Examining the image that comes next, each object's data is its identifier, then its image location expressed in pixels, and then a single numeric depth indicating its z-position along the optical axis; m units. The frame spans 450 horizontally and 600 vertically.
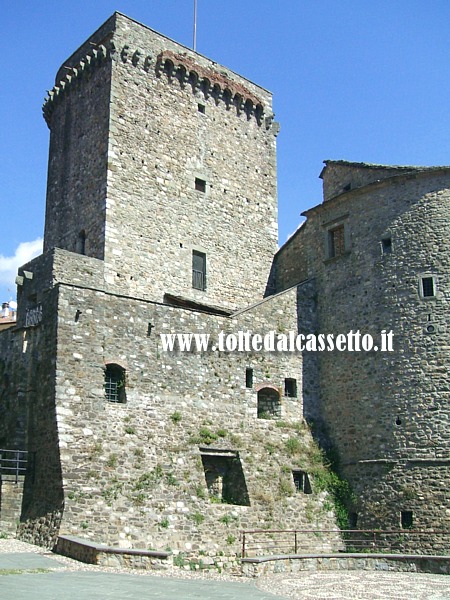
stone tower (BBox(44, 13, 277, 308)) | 25.80
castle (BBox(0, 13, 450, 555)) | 19.16
